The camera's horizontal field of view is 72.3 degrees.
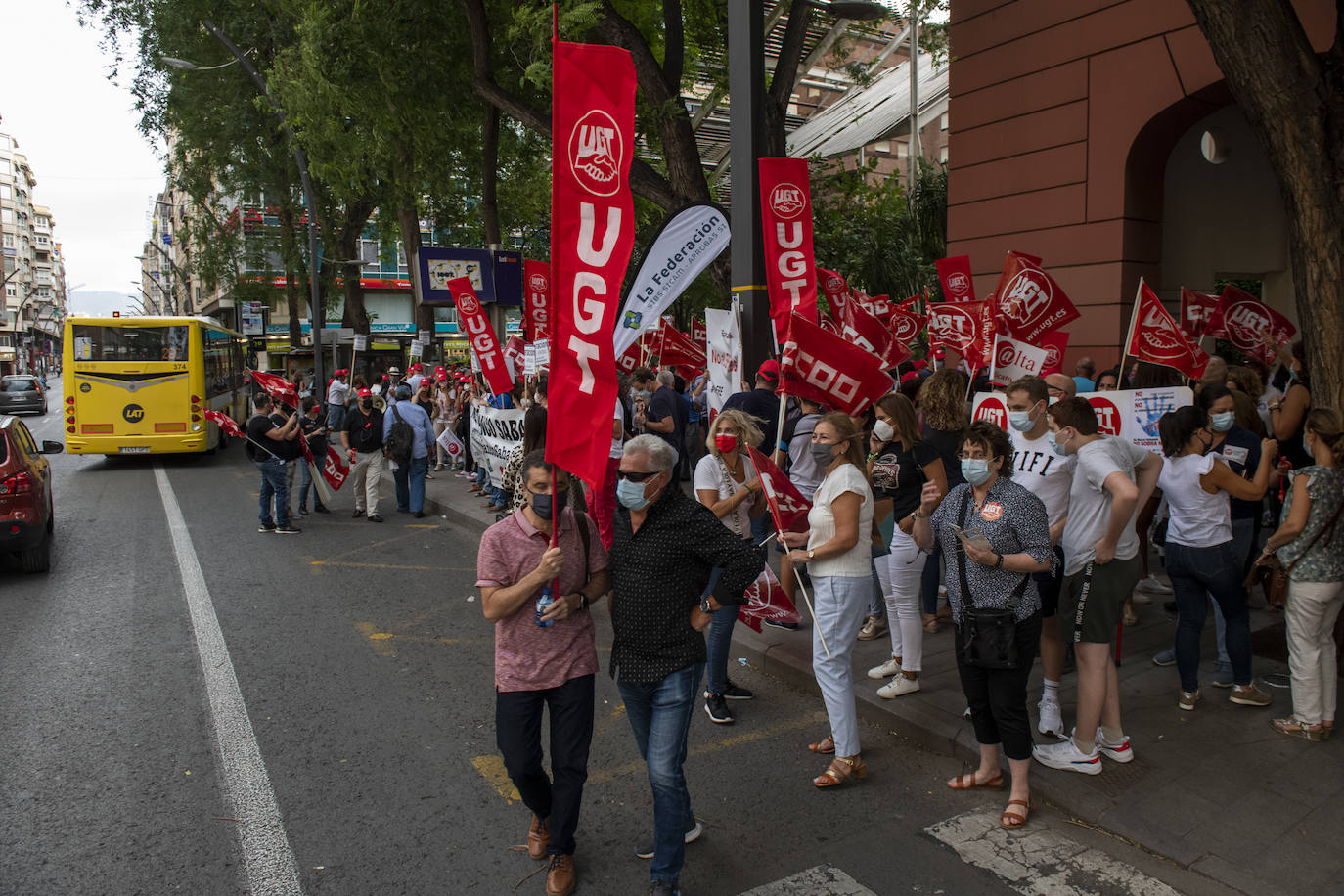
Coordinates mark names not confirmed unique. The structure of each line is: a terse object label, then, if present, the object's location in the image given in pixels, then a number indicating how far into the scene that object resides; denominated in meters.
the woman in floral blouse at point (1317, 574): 4.76
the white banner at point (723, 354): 7.85
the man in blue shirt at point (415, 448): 12.35
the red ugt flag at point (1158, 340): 7.93
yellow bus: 17.78
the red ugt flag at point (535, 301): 12.62
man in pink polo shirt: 3.59
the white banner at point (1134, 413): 6.19
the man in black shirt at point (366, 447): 12.13
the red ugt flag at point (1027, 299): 8.37
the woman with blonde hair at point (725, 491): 5.32
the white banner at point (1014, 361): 8.04
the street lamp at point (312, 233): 20.64
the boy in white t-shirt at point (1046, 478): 4.92
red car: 8.70
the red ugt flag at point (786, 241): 7.48
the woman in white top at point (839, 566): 4.51
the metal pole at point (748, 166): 7.68
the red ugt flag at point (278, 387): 12.43
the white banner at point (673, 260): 7.16
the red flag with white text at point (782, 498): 4.93
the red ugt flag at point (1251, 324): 8.80
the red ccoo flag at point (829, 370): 6.25
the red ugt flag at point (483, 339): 12.43
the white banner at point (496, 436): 11.84
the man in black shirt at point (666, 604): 3.58
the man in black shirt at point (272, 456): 11.33
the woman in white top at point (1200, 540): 5.12
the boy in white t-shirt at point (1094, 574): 4.50
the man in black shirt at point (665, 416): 9.05
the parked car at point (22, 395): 36.44
